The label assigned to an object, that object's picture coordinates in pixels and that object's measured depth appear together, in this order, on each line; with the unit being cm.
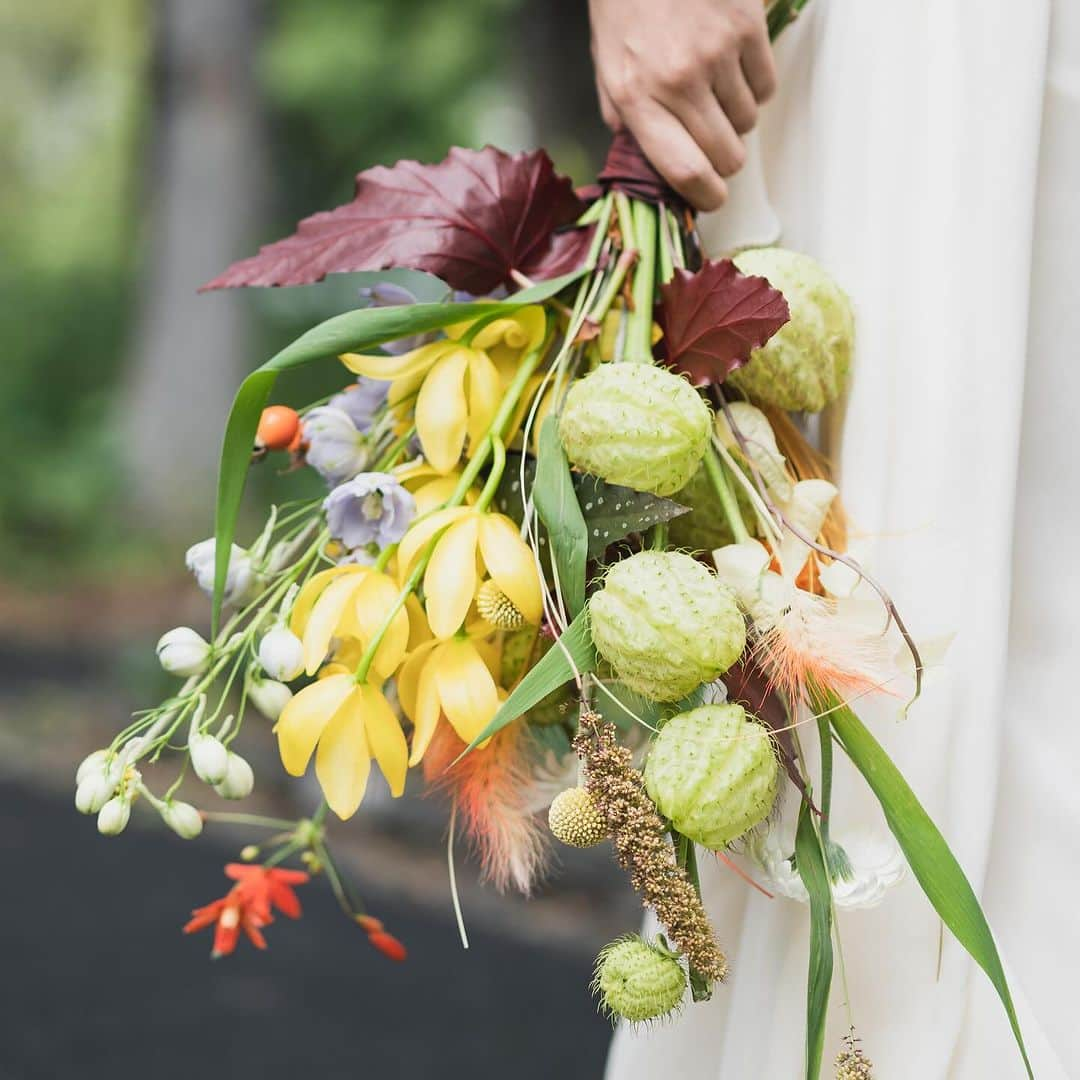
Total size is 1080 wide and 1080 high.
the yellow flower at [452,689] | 66
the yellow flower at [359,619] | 66
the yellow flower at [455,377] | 73
